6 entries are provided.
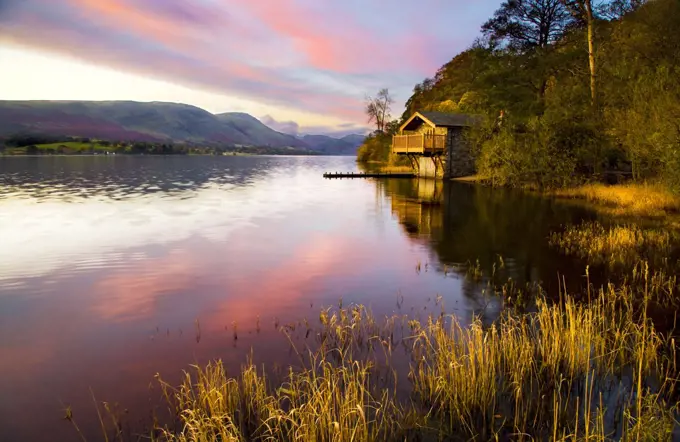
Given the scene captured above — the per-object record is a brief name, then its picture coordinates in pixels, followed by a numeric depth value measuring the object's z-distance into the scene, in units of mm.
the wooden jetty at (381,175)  64894
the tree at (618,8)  38294
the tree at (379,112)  124938
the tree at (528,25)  48312
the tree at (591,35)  37700
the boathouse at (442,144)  56094
